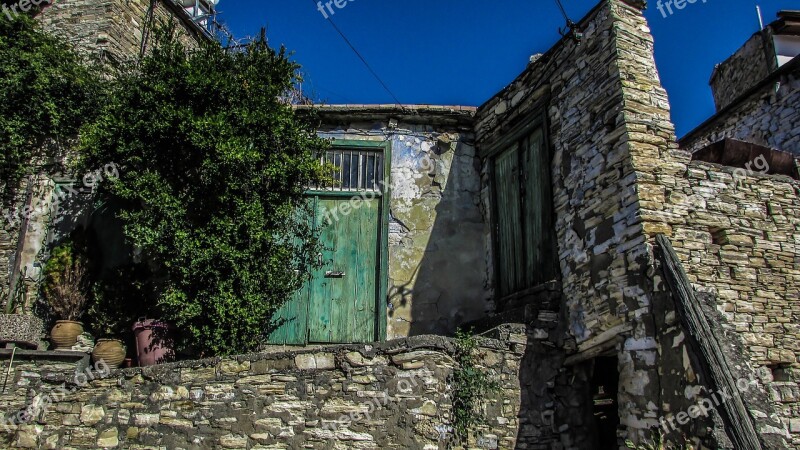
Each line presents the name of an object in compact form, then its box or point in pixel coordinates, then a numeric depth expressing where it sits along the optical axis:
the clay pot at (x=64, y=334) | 6.73
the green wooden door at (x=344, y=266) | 7.63
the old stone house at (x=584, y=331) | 4.89
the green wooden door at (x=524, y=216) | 6.83
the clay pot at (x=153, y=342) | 6.36
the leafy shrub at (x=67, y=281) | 6.91
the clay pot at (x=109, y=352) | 6.40
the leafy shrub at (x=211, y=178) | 6.14
